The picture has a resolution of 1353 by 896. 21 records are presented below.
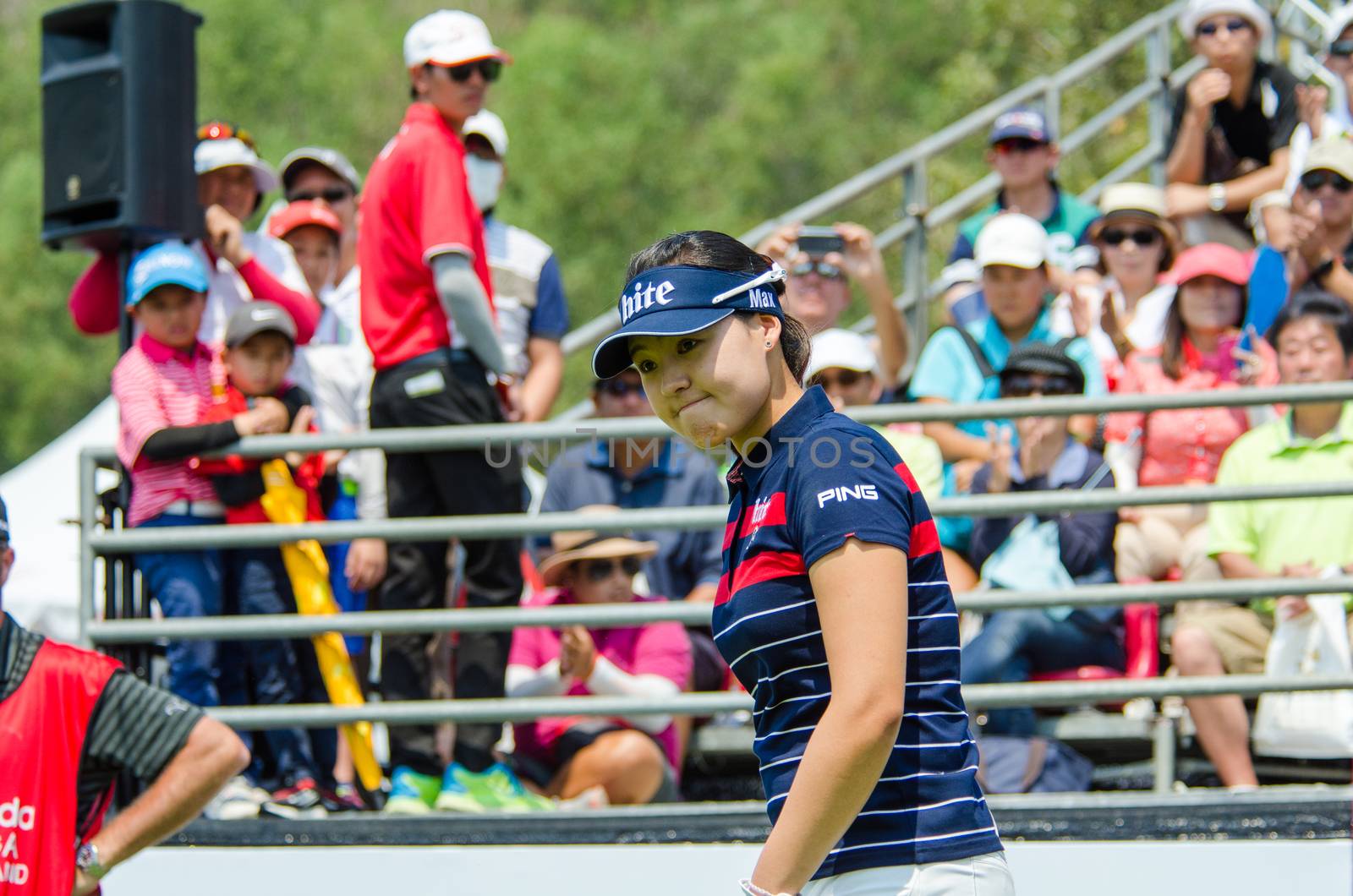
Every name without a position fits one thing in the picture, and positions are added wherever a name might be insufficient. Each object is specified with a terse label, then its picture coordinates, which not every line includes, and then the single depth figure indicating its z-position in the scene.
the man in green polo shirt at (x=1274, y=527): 10.72
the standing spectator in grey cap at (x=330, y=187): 14.55
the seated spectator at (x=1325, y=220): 13.01
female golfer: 4.95
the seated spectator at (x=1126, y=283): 14.13
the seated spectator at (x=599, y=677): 11.19
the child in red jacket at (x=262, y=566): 11.30
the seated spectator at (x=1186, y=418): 11.86
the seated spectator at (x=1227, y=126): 15.98
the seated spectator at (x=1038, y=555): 11.22
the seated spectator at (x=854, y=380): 12.16
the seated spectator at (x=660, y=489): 12.34
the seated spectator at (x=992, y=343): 12.71
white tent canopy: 18.02
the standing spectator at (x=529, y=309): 12.68
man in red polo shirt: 11.00
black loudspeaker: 11.53
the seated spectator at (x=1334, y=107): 15.16
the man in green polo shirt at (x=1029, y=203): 15.45
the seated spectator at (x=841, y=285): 13.56
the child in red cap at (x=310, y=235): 14.00
